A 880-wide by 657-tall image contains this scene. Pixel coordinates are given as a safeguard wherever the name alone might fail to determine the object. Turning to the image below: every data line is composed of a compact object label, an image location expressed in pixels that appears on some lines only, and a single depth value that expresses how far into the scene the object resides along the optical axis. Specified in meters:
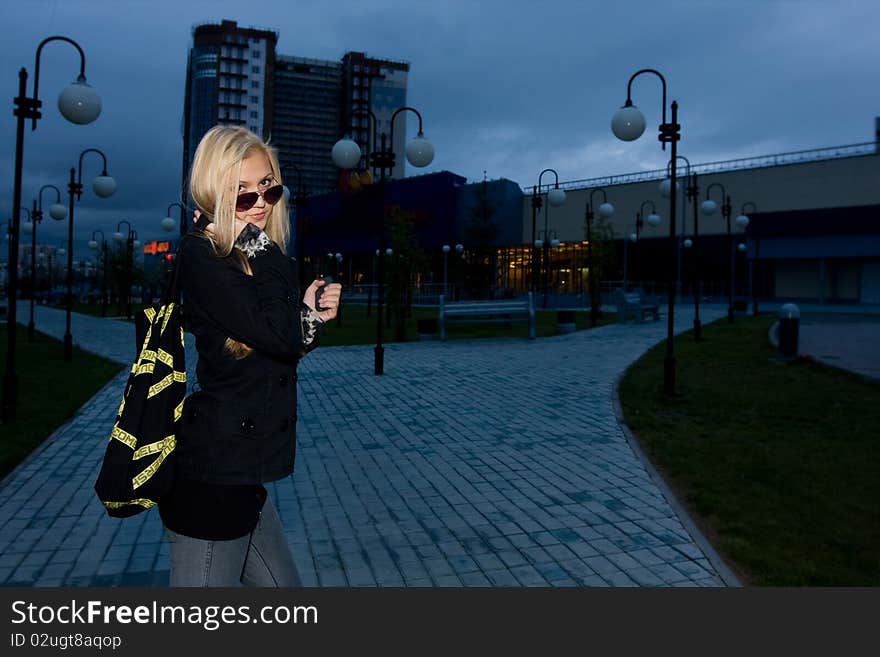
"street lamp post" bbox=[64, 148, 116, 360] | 14.28
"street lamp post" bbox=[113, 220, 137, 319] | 37.22
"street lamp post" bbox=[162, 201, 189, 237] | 29.44
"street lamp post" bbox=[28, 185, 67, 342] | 18.99
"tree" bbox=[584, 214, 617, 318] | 25.44
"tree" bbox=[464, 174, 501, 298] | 57.28
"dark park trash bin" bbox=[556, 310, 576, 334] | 20.62
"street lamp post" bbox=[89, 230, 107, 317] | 39.22
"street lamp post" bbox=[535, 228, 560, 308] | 41.97
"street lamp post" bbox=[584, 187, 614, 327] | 24.62
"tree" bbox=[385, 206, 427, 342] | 18.97
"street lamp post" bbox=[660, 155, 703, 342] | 17.81
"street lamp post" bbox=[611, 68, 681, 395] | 9.33
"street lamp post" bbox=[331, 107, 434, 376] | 11.72
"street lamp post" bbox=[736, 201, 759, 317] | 26.91
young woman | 1.74
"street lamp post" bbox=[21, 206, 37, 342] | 21.88
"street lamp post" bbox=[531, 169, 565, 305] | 23.94
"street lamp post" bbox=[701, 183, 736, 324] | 25.03
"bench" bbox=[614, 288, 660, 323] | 24.69
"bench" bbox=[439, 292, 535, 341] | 19.11
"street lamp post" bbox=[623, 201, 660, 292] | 29.32
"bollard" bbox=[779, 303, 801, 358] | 13.18
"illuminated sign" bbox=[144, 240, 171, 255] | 128.90
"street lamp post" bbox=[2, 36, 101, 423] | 7.64
